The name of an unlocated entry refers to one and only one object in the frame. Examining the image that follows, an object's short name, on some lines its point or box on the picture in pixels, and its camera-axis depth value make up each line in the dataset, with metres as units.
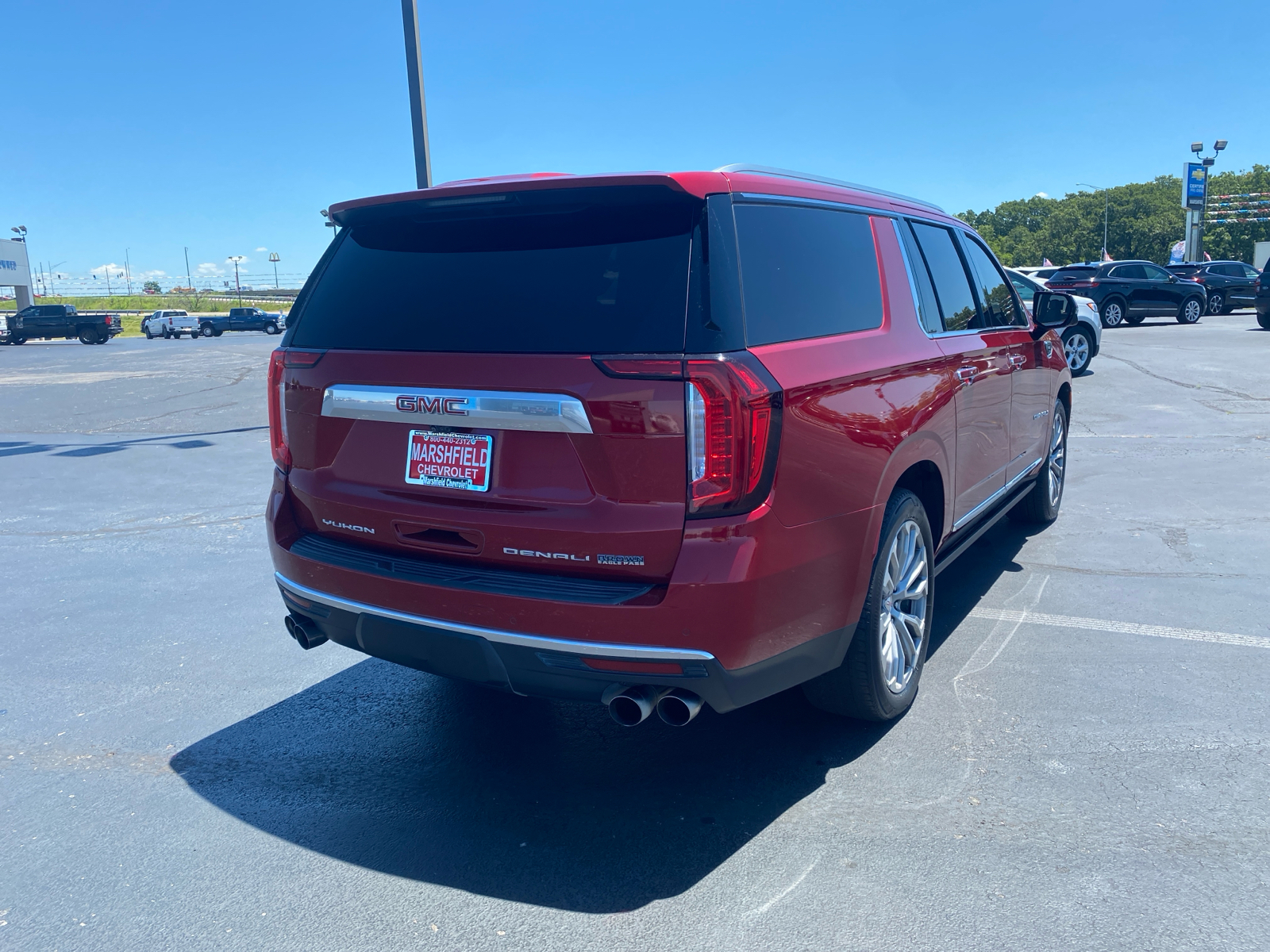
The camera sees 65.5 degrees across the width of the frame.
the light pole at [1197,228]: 56.16
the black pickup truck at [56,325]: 47.19
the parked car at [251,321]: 60.25
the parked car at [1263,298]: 23.12
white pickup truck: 57.19
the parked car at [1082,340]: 14.59
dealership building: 66.56
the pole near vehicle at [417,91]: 9.27
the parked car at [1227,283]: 33.00
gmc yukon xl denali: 2.68
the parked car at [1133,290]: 27.00
